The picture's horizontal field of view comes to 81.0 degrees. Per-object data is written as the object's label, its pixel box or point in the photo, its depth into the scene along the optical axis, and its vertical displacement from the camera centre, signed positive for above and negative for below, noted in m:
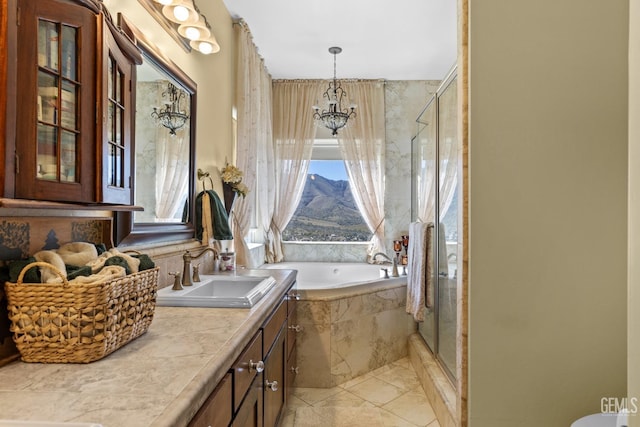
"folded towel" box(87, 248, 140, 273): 1.04 -0.13
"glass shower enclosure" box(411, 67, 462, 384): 2.33 +0.01
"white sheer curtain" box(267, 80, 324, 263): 4.27 +0.91
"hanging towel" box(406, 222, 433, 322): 2.73 -0.41
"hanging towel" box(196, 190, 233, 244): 2.32 -0.01
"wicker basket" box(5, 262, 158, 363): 0.86 -0.24
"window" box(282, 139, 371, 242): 4.53 +0.08
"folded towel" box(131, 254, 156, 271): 1.17 -0.15
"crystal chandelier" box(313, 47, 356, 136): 3.54 +1.17
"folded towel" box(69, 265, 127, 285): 0.91 -0.15
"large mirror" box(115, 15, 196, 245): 1.65 +0.33
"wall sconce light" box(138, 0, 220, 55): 1.81 +1.00
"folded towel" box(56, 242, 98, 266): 1.06 -0.11
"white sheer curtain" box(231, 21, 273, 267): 3.02 +0.75
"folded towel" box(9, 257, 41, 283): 0.90 -0.14
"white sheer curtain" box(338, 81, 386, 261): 4.22 +0.73
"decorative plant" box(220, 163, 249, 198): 2.69 +0.27
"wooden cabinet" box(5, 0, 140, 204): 0.83 +0.29
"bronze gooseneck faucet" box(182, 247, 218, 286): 1.83 -0.27
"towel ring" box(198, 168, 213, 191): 2.36 +0.26
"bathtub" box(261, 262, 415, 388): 2.66 -0.87
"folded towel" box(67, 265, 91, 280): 0.96 -0.15
